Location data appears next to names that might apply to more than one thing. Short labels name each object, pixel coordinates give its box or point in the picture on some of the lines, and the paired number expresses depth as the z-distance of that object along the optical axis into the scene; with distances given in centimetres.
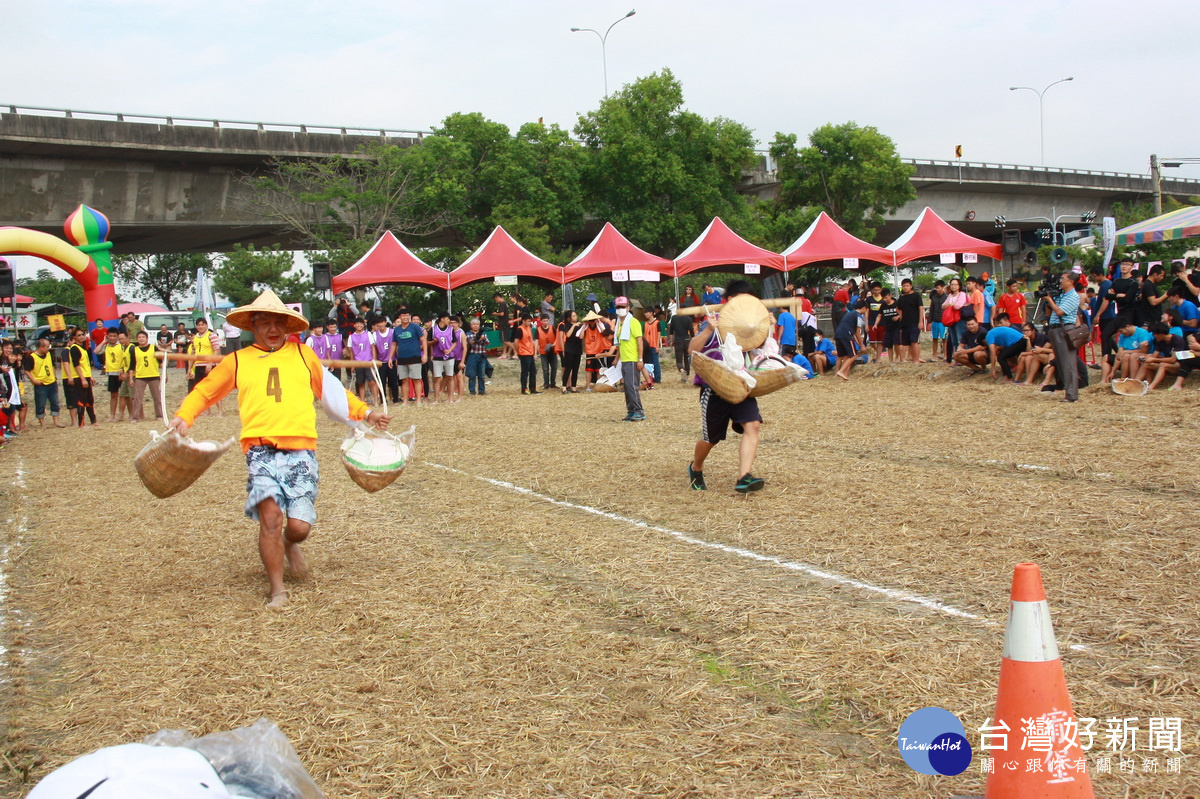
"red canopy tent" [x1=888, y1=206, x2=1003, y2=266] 2473
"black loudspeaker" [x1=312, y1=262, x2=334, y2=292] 2392
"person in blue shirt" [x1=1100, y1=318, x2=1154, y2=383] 1424
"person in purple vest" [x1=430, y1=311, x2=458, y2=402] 1955
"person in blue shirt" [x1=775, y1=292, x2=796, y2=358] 1708
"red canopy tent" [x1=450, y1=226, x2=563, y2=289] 2344
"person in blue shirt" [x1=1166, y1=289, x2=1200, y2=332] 1407
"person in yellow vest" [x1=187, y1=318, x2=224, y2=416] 1817
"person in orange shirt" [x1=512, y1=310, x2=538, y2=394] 2056
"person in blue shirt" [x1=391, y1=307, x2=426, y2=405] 1906
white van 4303
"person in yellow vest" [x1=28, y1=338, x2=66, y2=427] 1827
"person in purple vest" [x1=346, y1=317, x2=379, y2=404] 1828
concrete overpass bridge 2984
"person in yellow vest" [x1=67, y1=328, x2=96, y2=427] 1828
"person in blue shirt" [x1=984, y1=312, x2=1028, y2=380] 1612
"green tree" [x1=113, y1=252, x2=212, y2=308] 6962
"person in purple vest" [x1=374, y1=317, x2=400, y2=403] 1898
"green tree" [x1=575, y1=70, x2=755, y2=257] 4478
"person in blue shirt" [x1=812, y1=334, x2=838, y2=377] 2059
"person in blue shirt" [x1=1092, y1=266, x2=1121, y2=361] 1516
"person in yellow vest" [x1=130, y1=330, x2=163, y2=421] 1841
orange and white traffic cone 284
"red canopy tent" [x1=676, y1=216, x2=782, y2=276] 2475
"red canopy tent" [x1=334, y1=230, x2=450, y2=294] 2261
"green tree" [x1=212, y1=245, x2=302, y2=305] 4919
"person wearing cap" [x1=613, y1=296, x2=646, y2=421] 1451
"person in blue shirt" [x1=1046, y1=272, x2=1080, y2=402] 1345
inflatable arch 2325
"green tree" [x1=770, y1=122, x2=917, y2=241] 4612
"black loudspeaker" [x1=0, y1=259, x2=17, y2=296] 2147
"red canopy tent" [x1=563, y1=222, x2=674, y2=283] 2422
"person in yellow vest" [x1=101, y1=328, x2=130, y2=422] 1847
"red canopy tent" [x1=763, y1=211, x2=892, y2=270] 2478
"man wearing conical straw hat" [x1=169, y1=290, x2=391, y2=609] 551
